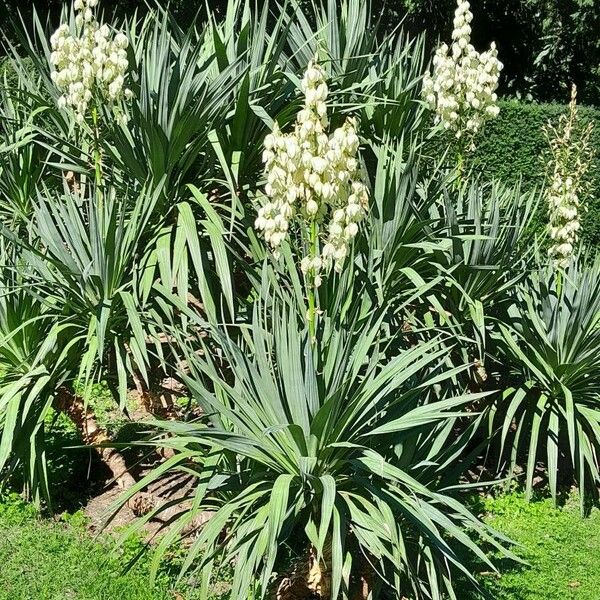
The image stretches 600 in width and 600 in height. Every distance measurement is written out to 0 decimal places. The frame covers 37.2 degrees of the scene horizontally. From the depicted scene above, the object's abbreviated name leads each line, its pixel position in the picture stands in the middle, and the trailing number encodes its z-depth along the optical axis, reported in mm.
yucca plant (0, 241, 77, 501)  3758
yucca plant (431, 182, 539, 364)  4148
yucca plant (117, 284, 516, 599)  2812
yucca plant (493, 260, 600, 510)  4410
